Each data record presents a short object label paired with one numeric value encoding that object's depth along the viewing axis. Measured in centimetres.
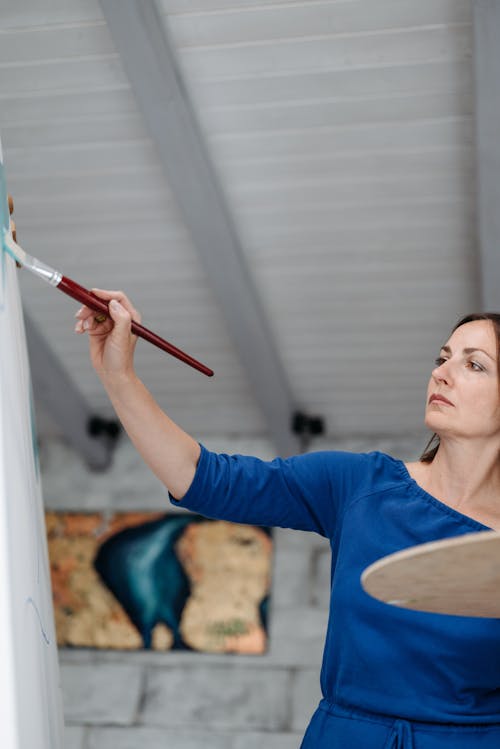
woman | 189
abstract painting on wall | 595
